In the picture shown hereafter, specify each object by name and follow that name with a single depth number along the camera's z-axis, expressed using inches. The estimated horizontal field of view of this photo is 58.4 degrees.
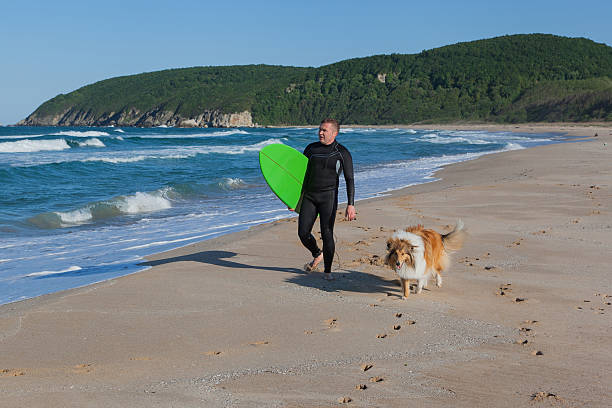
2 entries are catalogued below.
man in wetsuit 220.5
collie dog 194.9
